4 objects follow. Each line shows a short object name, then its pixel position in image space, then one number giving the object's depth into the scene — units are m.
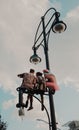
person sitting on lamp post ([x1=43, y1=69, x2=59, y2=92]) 4.06
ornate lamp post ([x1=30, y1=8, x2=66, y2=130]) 3.85
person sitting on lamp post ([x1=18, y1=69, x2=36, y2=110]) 3.97
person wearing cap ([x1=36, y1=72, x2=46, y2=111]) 4.03
